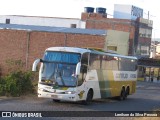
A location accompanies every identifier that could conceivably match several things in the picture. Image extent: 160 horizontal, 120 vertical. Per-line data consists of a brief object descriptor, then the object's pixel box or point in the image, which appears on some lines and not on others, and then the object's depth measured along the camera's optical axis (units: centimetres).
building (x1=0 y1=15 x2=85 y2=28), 8688
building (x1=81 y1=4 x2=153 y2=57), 8442
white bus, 2327
